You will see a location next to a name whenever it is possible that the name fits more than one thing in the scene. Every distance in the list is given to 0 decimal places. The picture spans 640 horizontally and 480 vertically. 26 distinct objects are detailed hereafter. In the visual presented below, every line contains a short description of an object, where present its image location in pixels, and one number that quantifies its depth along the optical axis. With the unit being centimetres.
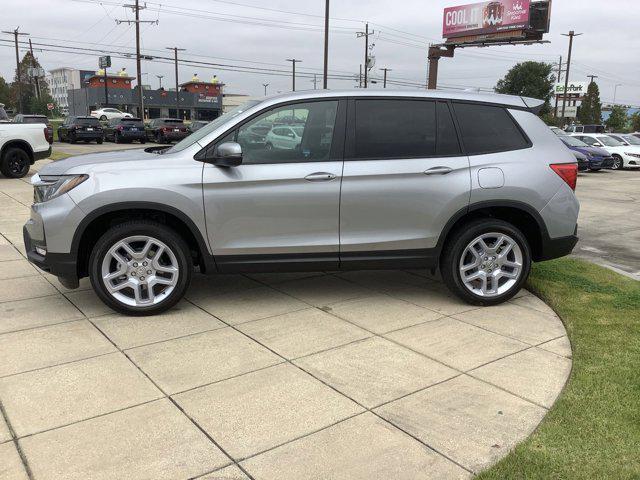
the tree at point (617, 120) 7412
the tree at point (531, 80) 7788
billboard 4381
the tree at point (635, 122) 7834
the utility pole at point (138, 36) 4462
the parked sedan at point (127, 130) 3434
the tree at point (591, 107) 7650
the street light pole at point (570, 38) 5447
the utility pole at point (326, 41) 3297
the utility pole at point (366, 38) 6044
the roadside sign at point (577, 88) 11084
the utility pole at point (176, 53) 6358
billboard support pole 4319
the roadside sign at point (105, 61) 6819
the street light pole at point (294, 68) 7412
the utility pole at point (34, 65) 6450
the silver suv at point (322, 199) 439
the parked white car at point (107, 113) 6025
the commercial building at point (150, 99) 8731
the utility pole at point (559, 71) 8317
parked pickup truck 1309
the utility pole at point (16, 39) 6456
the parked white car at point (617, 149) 2347
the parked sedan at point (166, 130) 3350
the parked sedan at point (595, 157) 2164
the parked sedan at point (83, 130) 3269
